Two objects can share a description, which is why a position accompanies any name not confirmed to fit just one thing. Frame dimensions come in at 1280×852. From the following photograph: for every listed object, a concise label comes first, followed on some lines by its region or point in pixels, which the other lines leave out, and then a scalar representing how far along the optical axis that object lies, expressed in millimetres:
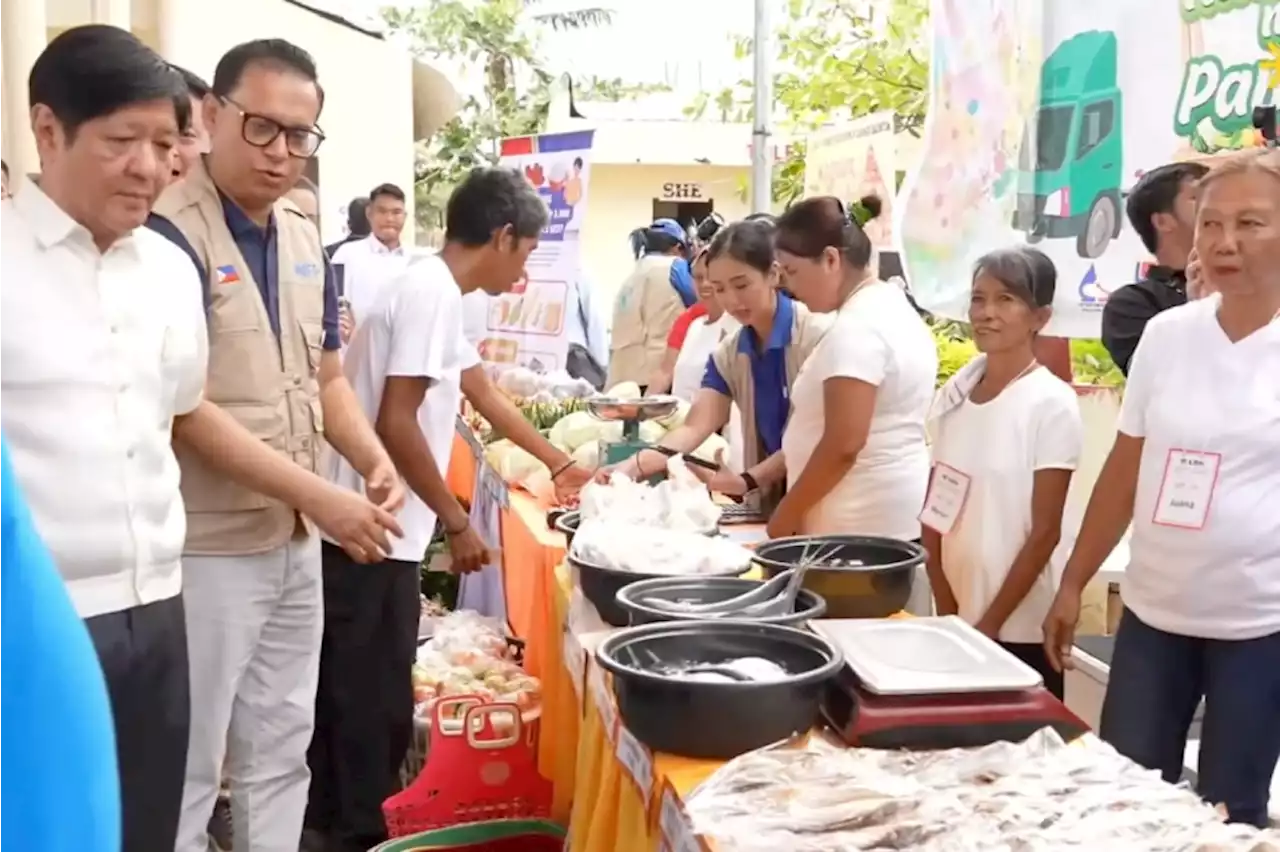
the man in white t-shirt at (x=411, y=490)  2633
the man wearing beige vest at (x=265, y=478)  1979
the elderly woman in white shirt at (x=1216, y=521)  1908
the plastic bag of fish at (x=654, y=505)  2299
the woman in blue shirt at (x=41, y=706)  642
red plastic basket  2439
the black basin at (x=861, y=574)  1827
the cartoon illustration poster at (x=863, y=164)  4043
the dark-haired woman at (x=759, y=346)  3064
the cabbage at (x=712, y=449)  3674
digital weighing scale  1376
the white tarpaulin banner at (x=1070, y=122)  2588
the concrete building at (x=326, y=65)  4453
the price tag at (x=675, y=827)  1240
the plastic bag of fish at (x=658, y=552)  1940
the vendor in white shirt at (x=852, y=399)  2611
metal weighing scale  3217
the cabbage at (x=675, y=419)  3756
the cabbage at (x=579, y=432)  3574
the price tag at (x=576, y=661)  1987
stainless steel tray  1410
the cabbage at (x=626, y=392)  3895
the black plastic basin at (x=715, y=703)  1346
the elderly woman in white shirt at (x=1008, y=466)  2396
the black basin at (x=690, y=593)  1694
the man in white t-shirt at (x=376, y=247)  5949
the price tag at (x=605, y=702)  1674
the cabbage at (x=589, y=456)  3347
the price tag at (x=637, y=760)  1443
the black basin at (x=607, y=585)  1887
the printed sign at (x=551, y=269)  5145
